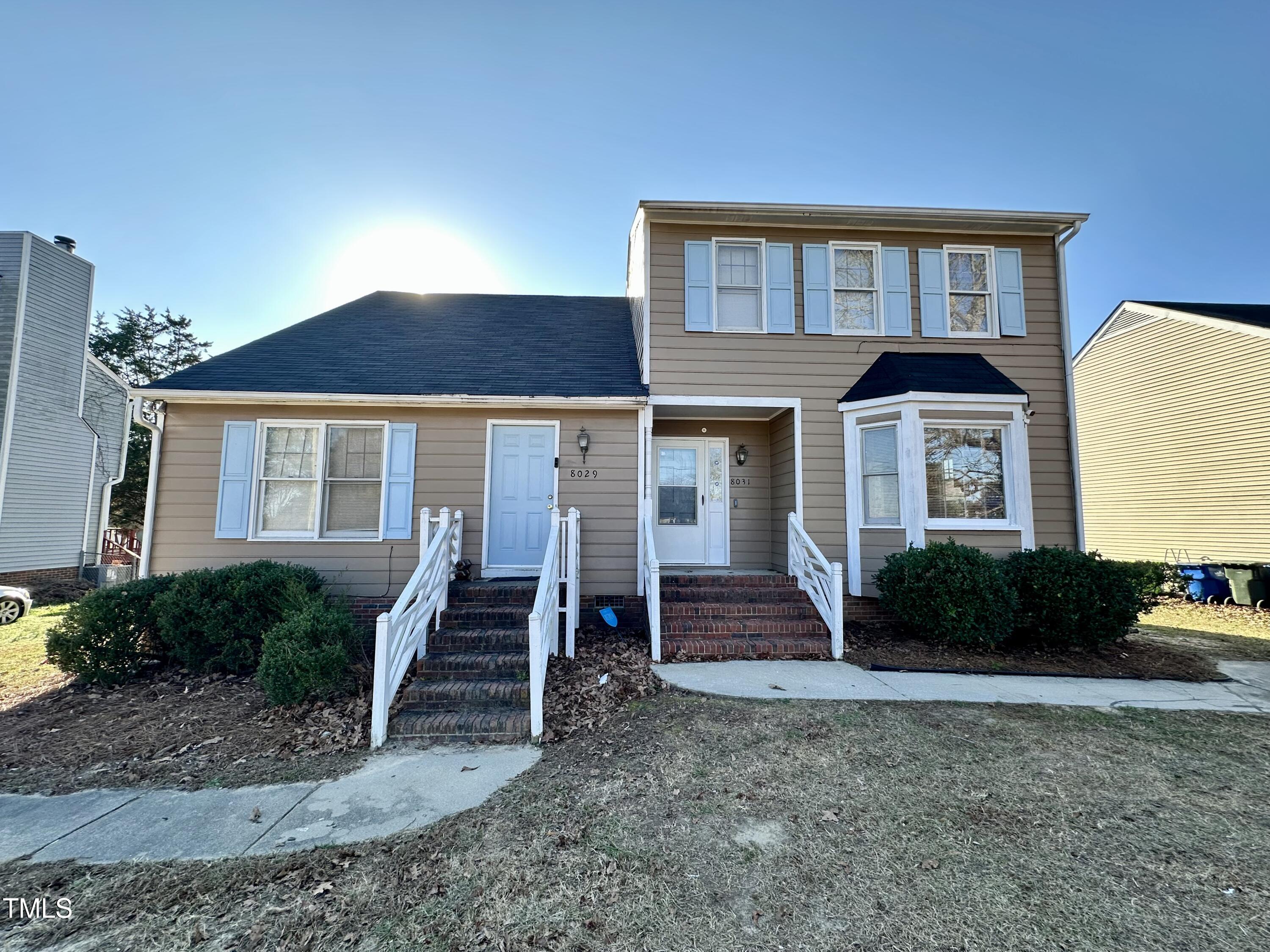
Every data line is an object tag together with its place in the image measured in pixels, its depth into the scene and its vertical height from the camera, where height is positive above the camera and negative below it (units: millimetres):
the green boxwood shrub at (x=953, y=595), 6043 -735
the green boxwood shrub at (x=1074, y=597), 6180 -736
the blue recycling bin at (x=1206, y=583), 10711 -962
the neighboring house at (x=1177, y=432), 10523 +2381
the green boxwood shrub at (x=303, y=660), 4578 -1178
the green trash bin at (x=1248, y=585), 10094 -939
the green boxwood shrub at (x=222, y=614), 5574 -958
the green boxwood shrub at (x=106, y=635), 5375 -1157
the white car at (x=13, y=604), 9242 -1447
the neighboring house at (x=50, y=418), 11055 +2404
